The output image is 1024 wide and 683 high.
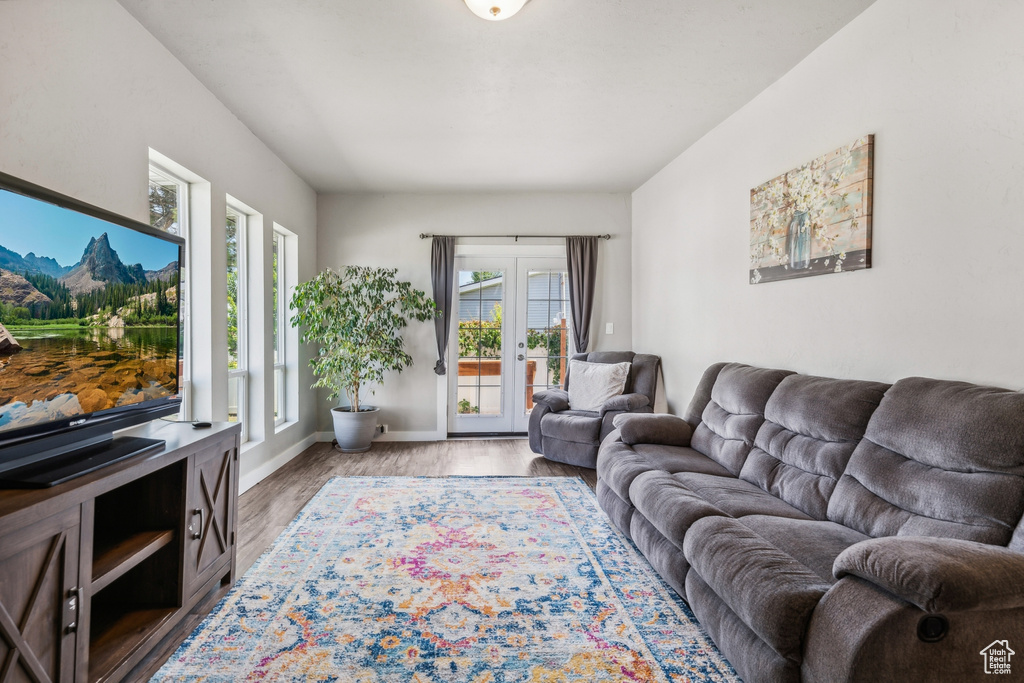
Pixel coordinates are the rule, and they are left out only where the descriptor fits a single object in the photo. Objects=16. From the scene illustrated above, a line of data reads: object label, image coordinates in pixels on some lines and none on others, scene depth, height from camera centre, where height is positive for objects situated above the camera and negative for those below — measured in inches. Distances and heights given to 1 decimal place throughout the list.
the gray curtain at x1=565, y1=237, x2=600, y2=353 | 217.0 +21.2
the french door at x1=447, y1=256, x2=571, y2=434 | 225.5 -2.8
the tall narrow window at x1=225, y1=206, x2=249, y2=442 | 154.2 +2.1
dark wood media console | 52.4 -29.2
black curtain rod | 217.2 +38.4
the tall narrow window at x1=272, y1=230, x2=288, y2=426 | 191.9 -0.9
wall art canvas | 96.5 +23.4
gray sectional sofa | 50.1 -25.6
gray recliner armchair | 175.2 -29.1
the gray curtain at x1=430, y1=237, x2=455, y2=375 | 215.8 +20.7
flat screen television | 60.4 -0.8
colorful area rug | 71.5 -44.6
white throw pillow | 189.2 -19.0
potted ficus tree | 192.4 +0.2
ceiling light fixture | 89.4 +54.5
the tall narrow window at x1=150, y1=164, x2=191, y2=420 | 117.9 +25.8
